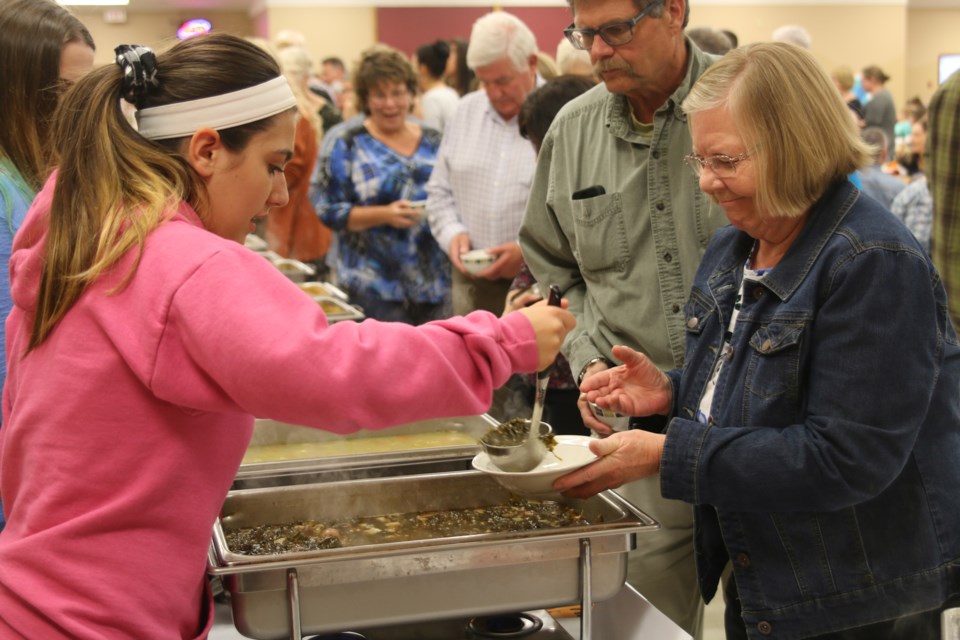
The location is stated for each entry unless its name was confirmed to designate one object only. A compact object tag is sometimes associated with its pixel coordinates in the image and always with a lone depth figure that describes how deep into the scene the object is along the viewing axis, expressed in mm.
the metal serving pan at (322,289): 3539
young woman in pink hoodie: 1079
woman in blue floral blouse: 4121
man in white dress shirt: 3500
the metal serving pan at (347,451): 1850
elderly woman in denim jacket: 1375
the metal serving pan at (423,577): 1318
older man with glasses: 2010
